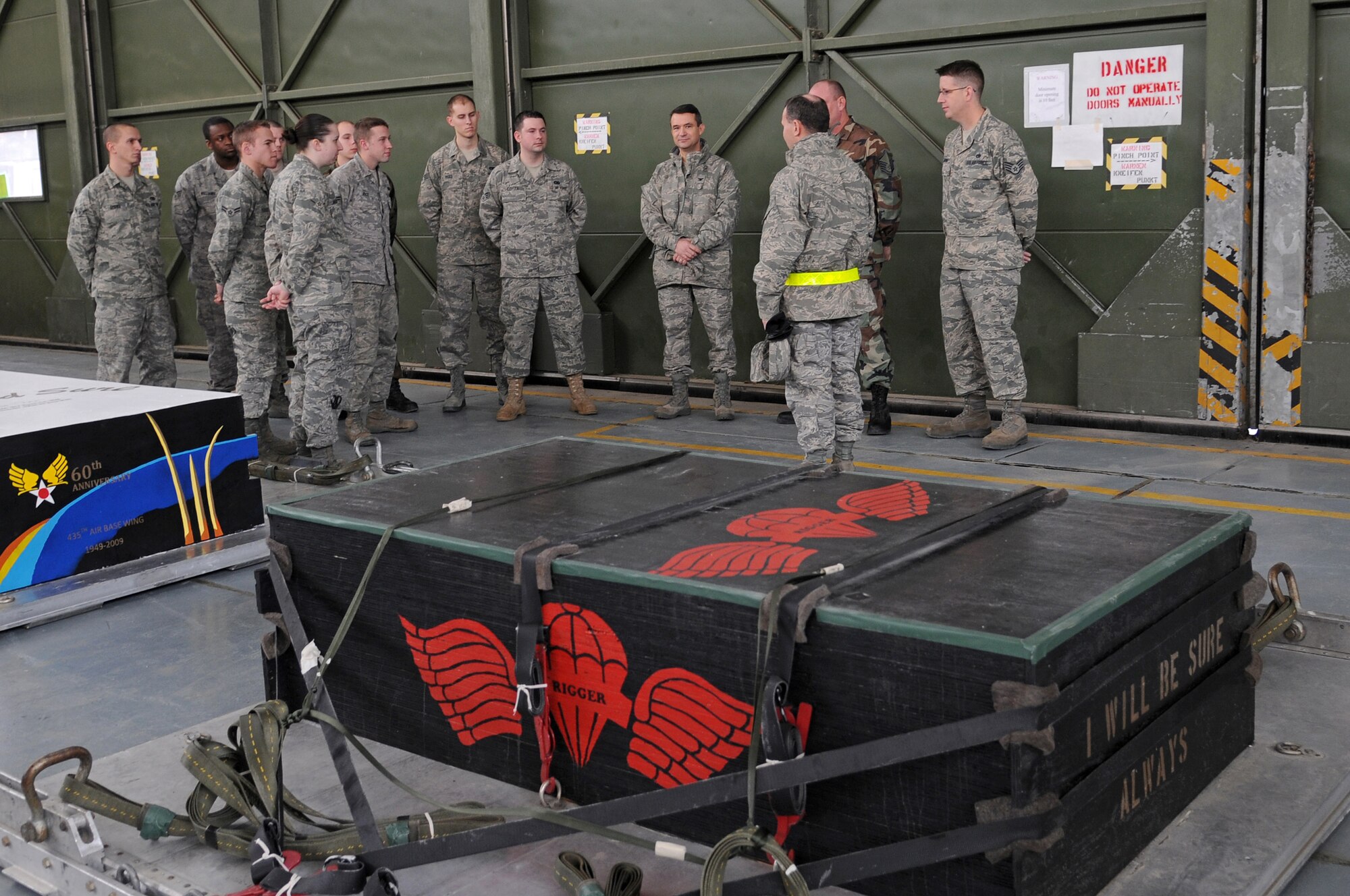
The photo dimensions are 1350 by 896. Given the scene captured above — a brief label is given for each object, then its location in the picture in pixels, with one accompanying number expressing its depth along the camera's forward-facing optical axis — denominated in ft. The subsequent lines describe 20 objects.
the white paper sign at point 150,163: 43.01
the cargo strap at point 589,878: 8.00
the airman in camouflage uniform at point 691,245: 27.09
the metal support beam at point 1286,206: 22.76
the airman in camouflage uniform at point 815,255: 18.86
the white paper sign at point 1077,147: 25.44
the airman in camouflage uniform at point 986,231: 23.16
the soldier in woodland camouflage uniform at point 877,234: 25.48
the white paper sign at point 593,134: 32.55
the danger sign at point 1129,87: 24.50
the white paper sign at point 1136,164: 24.93
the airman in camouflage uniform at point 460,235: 29.81
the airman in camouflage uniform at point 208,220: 28.66
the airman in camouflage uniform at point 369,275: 25.61
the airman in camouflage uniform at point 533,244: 28.40
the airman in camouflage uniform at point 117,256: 26.94
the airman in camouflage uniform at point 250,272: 24.80
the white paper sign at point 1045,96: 25.63
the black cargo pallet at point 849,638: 7.50
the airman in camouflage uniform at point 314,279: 22.39
